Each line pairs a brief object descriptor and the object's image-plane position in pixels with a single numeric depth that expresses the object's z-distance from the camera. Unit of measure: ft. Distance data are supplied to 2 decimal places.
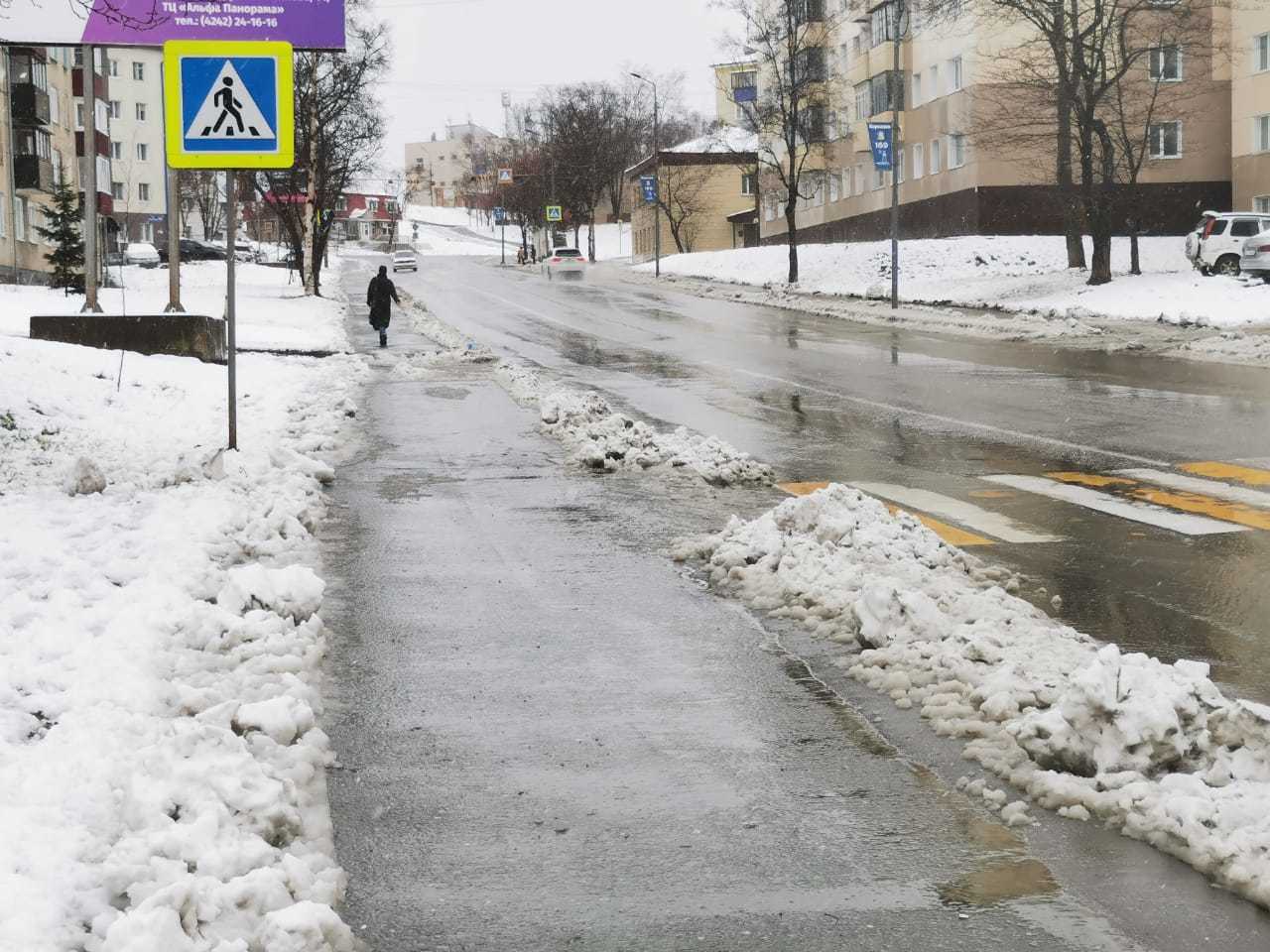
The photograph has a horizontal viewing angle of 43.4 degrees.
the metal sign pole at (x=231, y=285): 35.12
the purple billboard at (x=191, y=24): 76.84
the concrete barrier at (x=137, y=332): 67.05
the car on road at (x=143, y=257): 236.63
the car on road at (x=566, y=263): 253.03
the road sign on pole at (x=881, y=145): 141.69
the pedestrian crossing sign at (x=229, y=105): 34.68
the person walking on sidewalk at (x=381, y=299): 96.27
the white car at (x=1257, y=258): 115.44
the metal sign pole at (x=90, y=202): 82.79
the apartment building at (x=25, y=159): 179.22
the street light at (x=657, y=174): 231.91
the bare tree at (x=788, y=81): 190.29
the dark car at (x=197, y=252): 264.70
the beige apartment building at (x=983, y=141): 176.65
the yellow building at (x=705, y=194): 312.91
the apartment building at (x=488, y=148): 624.18
